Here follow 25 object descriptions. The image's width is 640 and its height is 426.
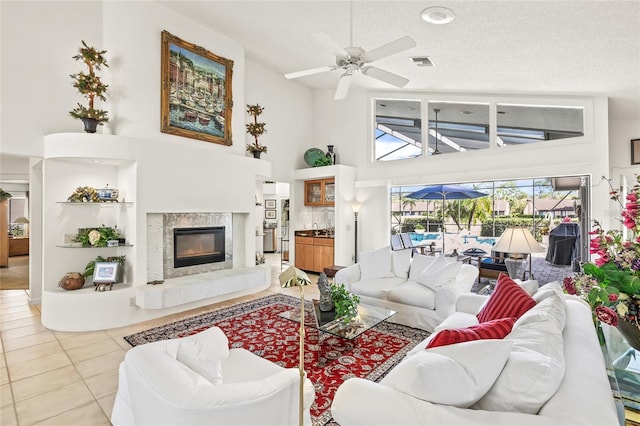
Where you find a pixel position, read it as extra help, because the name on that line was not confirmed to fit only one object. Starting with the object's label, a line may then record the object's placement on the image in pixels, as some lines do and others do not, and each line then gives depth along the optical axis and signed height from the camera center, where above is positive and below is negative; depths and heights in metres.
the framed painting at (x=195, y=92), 4.76 +1.95
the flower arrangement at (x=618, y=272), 1.42 -0.27
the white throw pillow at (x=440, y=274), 3.79 -0.72
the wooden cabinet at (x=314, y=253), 6.87 -0.84
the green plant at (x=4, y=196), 7.51 +0.48
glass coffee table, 2.86 -1.02
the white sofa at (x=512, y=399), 1.11 -0.69
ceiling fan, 2.80 +1.46
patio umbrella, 6.05 +0.39
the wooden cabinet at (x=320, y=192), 7.01 +0.49
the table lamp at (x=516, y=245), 3.00 -0.30
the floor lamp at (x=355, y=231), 6.90 -0.37
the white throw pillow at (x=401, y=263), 4.45 -0.68
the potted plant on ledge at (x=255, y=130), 5.94 +1.57
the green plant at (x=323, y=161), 6.97 +1.14
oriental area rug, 2.65 -1.32
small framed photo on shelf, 4.03 -0.71
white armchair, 1.31 -0.78
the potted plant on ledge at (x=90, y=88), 3.97 +1.58
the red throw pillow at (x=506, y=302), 2.11 -0.61
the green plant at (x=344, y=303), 3.15 -0.88
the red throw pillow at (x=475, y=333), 1.58 -0.61
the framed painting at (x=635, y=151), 4.56 +0.87
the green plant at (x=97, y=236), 4.11 -0.26
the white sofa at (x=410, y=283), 3.62 -0.87
